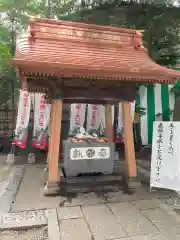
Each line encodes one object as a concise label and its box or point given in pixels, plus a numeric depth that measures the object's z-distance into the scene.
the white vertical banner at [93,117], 9.12
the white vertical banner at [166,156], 4.93
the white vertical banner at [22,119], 8.63
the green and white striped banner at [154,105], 8.38
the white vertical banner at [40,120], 8.75
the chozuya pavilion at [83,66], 4.37
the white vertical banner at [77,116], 8.98
